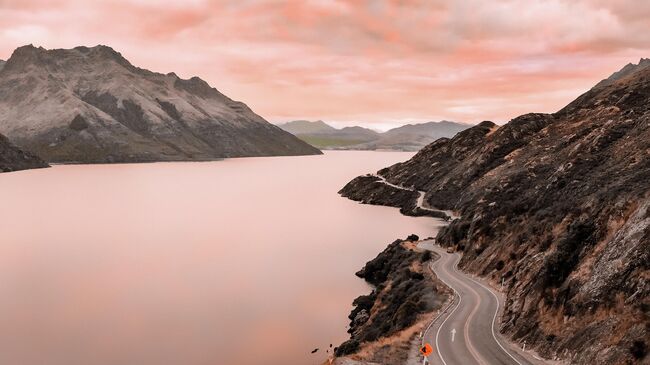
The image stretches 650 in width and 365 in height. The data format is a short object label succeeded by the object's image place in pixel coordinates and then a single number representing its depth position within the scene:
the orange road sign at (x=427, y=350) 34.87
